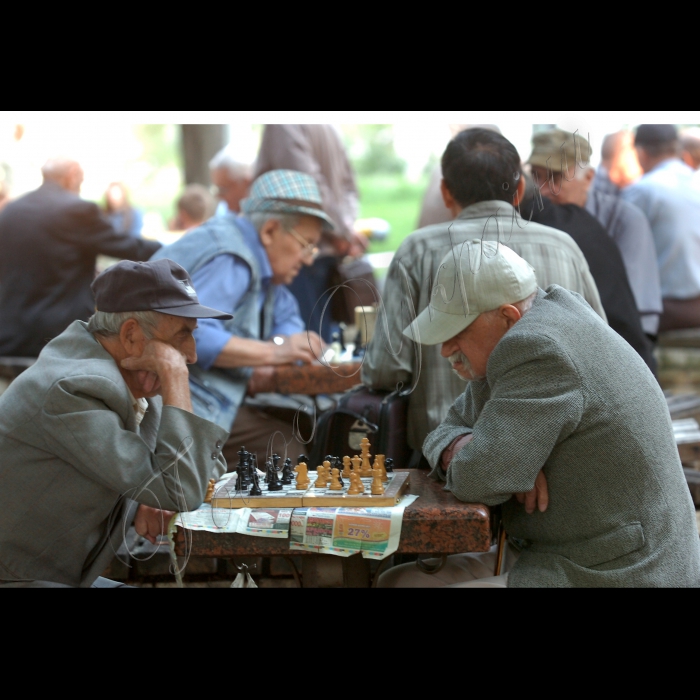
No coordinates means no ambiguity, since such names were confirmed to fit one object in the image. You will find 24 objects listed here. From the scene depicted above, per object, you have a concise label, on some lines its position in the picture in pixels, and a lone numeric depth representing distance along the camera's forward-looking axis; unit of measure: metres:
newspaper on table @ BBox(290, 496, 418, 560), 4.69
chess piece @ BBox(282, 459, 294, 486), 5.31
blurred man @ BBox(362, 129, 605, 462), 6.00
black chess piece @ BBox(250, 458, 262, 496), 5.03
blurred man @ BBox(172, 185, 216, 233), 16.34
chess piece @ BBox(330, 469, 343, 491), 5.09
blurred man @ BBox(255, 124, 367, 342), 11.57
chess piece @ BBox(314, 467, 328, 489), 5.18
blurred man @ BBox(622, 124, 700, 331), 11.45
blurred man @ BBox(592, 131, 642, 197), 12.73
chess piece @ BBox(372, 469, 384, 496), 4.90
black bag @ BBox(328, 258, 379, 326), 8.98
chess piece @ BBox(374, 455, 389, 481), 5.17
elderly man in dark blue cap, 4.90
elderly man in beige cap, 4.62
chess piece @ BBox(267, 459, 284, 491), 5.13
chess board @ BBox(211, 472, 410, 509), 4.84
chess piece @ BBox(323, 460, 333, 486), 5.22
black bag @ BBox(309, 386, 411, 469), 6.34
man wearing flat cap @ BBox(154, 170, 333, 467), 7.01
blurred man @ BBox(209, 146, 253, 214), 14.25
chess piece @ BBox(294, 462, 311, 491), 5.15
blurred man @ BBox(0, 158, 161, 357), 7.25
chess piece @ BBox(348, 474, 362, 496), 4.94
